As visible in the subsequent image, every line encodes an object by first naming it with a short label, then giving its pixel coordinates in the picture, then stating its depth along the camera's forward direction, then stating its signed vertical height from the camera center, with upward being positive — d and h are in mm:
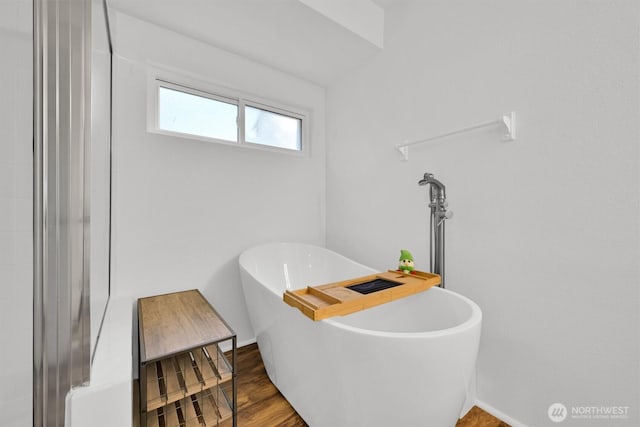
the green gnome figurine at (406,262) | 1507 -279
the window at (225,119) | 1779 +738
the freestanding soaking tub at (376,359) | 856 -549
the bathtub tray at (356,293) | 1030 -358
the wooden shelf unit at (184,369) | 1042 -712
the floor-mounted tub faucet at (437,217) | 1430 -16
